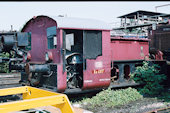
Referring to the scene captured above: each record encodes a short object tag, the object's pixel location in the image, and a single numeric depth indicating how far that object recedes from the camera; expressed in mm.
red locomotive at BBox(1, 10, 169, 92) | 7005
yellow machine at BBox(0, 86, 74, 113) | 2252
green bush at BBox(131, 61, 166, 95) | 8909
